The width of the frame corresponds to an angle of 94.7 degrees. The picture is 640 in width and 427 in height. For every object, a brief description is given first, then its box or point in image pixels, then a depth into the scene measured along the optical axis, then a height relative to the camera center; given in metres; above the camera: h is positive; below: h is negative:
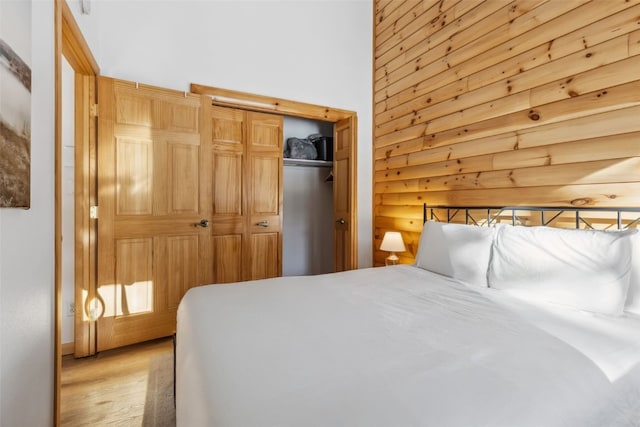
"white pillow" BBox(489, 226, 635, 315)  1.32 -0.27
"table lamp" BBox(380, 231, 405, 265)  2.85 -0.31
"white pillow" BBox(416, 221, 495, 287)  1.83 -0.26
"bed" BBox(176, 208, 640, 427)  0.73 -0.46
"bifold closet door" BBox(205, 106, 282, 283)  2.99 +0.19
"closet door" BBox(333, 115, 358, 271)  3.48 +0.22
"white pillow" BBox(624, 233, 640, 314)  1.31 -0.31
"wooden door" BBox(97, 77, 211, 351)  2.31 +0.04
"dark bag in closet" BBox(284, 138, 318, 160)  3.84 +0.83
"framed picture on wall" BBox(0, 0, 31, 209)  0.91 +0.36
